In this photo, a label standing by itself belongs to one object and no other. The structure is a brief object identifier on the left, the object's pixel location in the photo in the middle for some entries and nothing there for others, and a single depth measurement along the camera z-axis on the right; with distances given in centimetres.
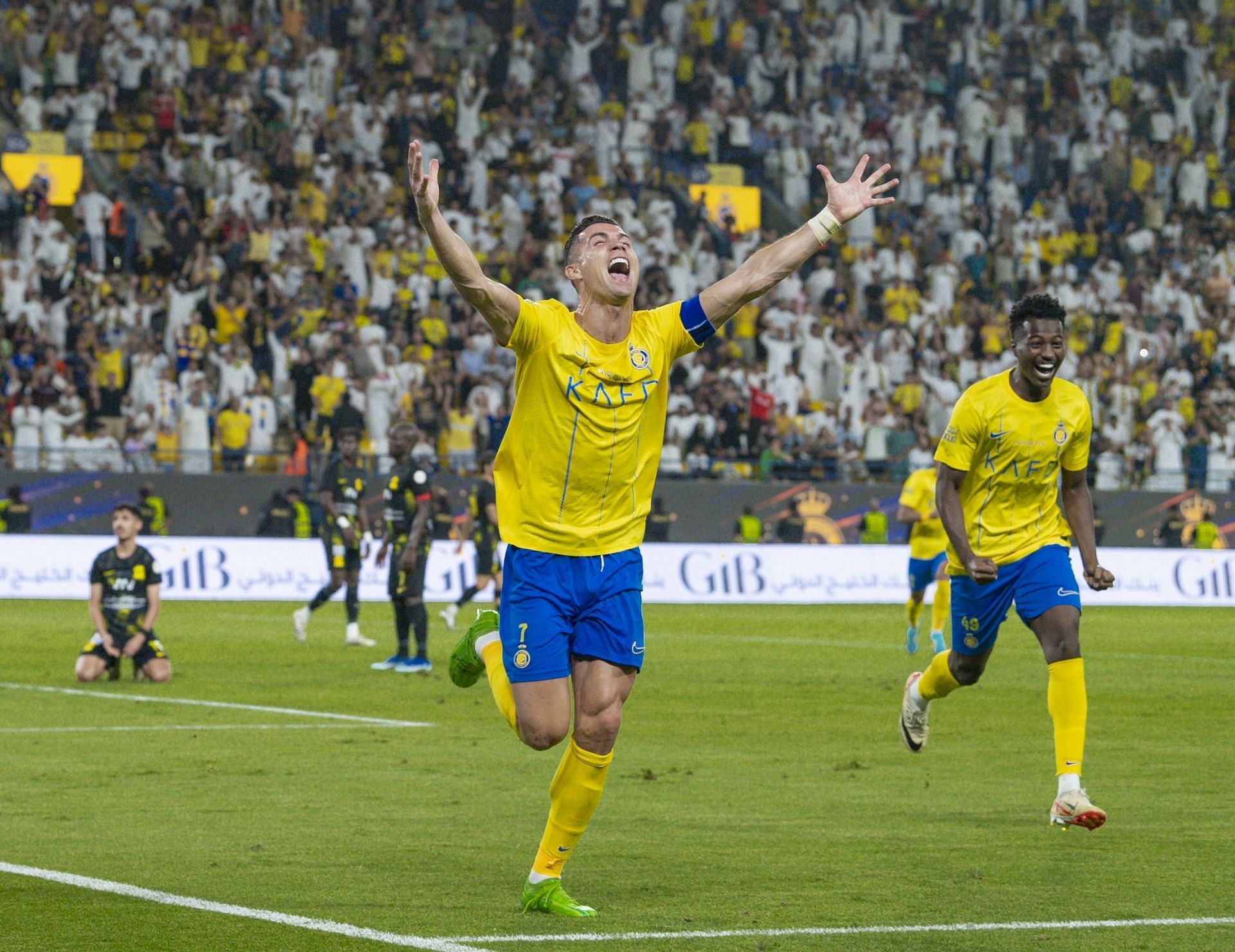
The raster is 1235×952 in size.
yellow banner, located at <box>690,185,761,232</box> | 3909
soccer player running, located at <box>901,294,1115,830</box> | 1002
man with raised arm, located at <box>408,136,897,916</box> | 747
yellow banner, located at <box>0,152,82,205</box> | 3275
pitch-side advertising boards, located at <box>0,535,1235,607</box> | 2712
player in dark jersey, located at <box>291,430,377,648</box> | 2019
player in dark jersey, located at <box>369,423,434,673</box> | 1805
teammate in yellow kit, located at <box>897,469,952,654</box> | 2065
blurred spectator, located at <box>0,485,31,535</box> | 2808
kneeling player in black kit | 1688
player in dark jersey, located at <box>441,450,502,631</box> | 2338
